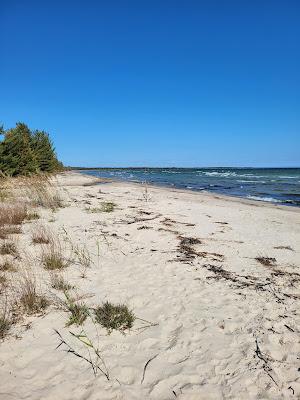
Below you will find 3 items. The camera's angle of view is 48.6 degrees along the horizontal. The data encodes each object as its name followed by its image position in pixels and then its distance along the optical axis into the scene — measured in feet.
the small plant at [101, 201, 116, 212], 37.55
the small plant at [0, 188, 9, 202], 34.40
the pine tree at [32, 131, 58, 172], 96.49
